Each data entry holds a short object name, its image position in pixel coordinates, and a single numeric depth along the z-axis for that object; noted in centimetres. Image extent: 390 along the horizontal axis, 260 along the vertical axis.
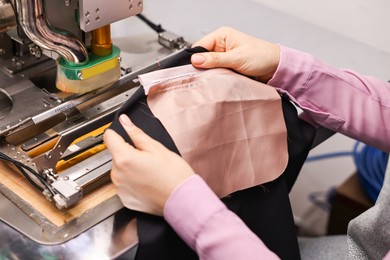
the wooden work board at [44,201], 82
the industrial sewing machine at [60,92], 86
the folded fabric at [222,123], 85
